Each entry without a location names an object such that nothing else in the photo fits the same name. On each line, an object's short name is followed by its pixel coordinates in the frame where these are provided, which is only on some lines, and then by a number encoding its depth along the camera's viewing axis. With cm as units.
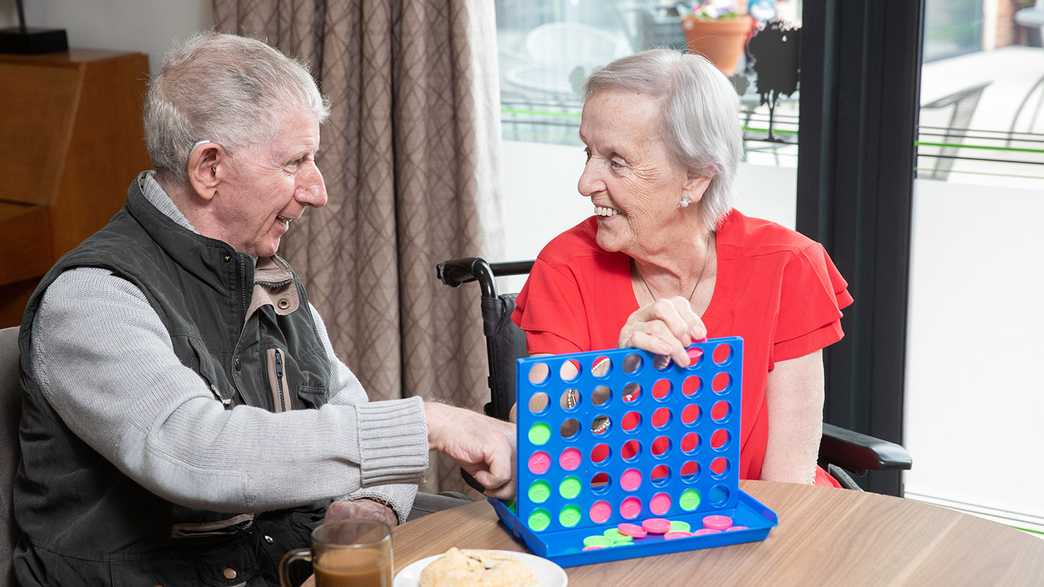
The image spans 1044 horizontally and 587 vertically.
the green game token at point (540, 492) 143
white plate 133
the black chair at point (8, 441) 163
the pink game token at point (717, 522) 146
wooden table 138
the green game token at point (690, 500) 150
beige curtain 290
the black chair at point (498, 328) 225
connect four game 140
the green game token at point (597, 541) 142
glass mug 120
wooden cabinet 320
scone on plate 129
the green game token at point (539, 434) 140
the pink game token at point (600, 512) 147
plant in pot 283
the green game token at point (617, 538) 142
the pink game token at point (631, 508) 148
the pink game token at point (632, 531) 144
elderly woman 187
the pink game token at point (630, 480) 148
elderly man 141
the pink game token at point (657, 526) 144
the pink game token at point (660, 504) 150
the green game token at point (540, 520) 144
